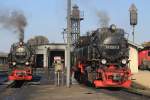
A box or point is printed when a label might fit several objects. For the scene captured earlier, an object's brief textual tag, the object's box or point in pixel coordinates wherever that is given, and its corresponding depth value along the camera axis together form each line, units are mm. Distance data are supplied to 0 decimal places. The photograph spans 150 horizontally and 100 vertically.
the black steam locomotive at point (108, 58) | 17204
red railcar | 39502
